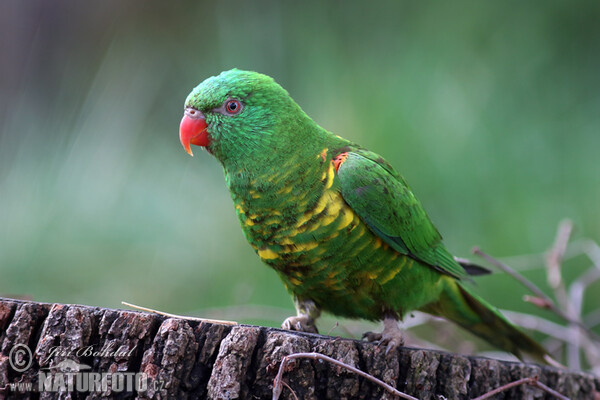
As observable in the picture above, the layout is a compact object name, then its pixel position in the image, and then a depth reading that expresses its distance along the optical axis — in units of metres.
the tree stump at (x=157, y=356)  3.27
